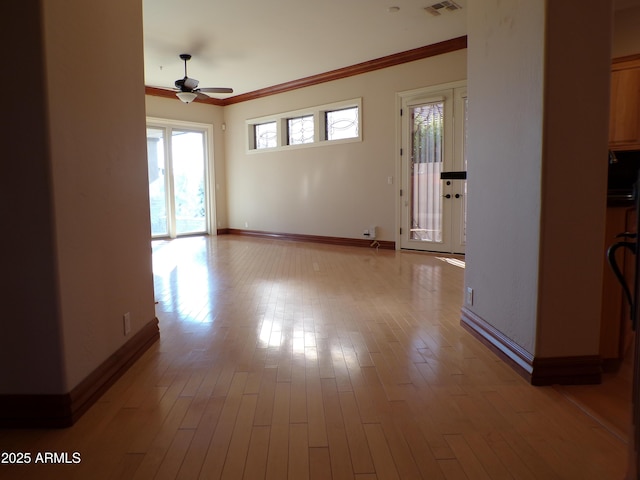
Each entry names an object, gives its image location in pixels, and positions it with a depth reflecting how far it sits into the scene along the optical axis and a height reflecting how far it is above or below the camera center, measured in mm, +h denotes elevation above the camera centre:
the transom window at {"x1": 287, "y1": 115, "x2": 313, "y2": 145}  8688 +1651
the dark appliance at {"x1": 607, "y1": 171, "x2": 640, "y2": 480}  1072 -491
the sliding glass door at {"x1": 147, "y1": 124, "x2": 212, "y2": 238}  9406 +671
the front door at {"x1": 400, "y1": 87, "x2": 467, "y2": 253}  6562 +599
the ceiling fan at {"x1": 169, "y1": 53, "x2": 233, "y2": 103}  6746 +1954
